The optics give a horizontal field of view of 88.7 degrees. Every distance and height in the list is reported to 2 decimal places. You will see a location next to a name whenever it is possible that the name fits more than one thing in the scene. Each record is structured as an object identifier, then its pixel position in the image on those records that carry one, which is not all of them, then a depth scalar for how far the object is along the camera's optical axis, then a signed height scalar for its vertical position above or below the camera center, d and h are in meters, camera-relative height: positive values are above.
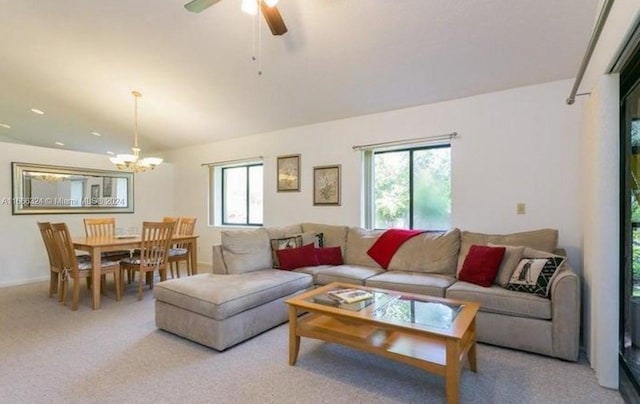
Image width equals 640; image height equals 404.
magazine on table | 2.38 -0.72
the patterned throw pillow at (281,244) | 3.80 -0.52
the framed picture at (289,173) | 5.05 +0.43
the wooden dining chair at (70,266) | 3.53 -0.74
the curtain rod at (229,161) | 5.54 +0.70
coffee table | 1.79 -0.83
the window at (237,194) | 5.83 +0.12
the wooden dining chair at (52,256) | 3.79 -0.65
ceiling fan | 1.99 +1.22
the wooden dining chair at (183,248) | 4.52 -0.70
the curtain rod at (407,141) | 3.79 +0.73
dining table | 3.56 -0.51
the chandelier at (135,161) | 4.13 +0.51
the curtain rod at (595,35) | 1.79 +1.01
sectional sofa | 2.40 -0.76
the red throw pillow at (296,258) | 3.73 -0.66
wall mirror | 4.86 +0.18
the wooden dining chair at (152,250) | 3.87 -0.61
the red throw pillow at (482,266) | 2.83 -0.58
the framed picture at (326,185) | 4.66 +0.22
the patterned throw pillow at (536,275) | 2.49 -0.59
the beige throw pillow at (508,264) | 2.76 -0.55
